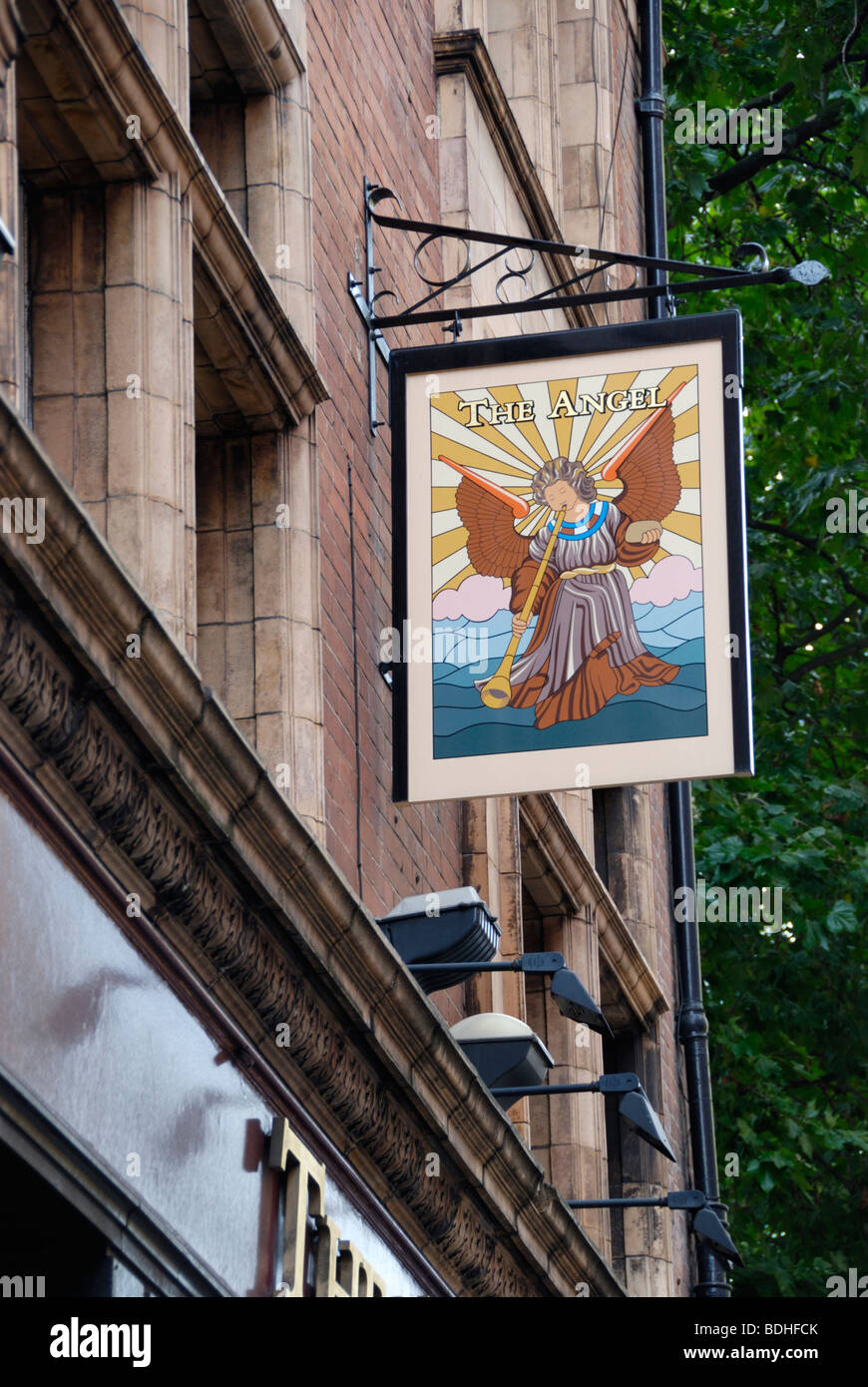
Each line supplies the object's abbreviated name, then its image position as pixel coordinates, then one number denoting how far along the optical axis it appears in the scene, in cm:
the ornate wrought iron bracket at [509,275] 1007
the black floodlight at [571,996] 1005
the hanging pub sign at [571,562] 899
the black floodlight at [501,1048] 991
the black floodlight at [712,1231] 1435
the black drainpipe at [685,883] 1633
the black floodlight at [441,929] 919
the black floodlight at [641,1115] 1089
